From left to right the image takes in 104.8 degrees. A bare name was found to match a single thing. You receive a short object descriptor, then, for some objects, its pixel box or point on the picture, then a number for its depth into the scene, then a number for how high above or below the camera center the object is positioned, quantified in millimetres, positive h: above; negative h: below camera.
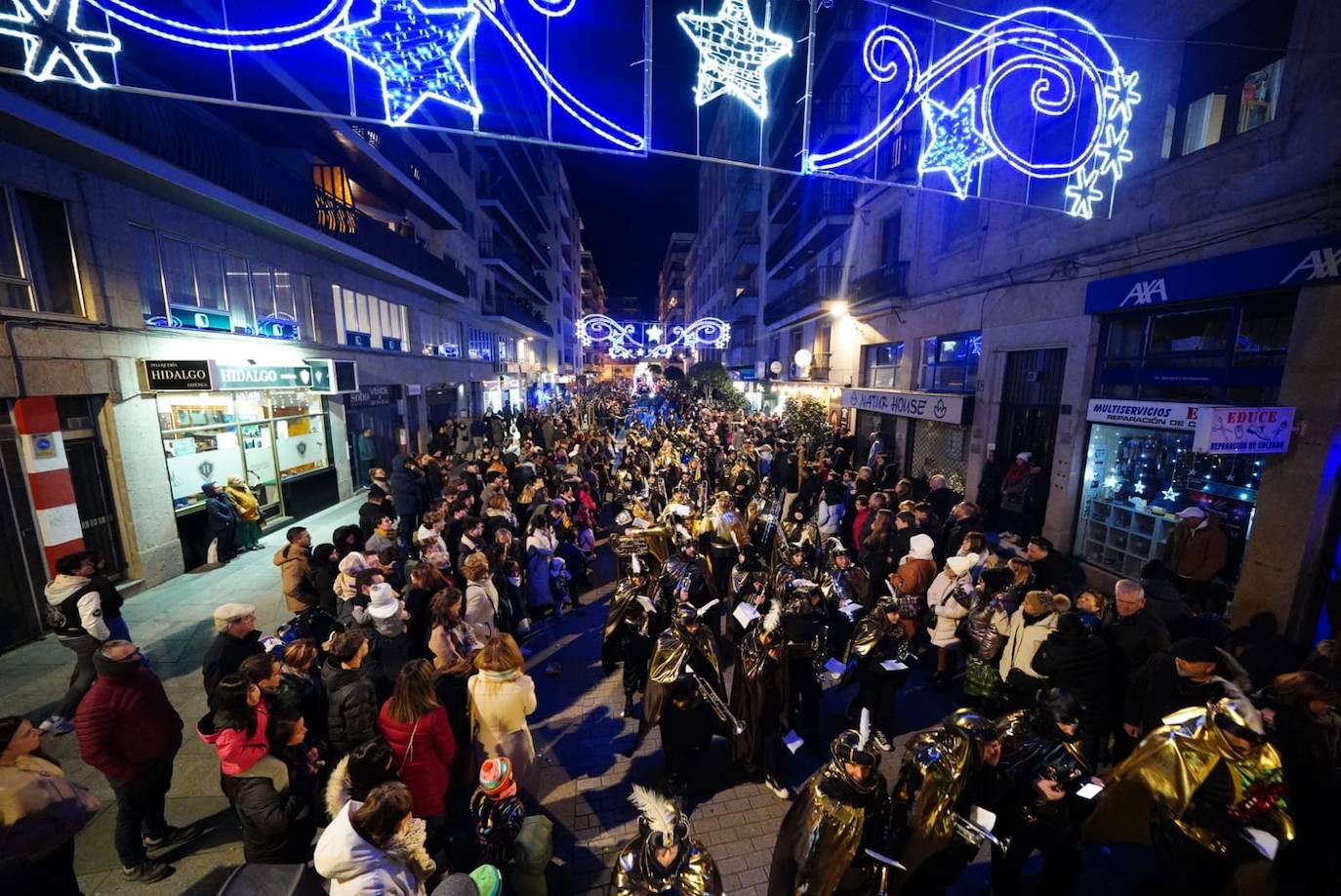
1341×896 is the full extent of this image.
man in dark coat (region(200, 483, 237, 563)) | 9617 -2708
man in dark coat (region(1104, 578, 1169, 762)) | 4590 -2375
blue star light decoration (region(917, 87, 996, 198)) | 6973 +3098
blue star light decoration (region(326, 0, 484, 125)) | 4652 +2984
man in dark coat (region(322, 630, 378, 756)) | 3760 -2401
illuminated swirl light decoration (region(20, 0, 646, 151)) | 4281 +2920
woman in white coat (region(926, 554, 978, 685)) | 6023 -2656
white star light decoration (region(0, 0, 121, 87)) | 4027 +2749
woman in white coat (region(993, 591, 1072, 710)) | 4953 -2585
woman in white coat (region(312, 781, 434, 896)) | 2402 -2237
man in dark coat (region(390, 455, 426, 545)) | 10570 -2470
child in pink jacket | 3178 -2194
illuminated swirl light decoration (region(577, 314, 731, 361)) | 29344 +2586
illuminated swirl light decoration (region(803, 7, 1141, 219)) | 6094 +3476
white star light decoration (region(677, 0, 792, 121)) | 5637 +3540
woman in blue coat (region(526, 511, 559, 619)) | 7586 -2807
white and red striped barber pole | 6895 -1380
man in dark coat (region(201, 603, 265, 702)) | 4102 -2179
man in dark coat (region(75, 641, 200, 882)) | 3471 -2565
